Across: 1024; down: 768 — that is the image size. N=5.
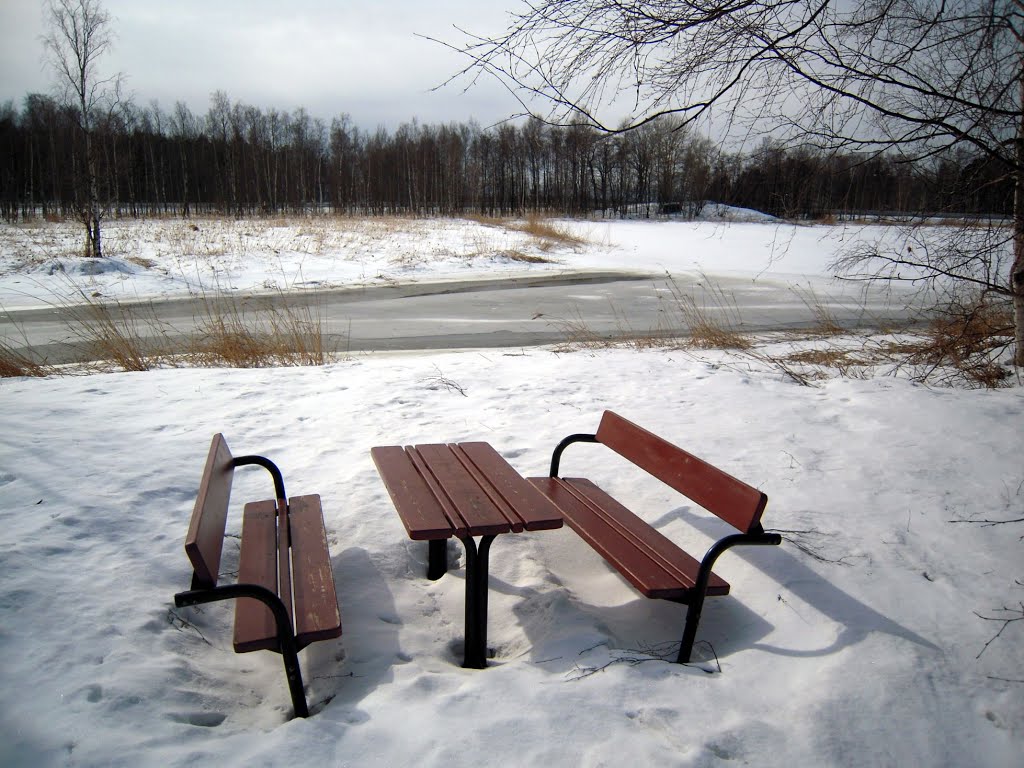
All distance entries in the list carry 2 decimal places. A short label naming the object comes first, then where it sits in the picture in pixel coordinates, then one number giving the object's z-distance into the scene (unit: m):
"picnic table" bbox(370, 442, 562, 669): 2.41
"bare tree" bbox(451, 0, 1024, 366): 3.21
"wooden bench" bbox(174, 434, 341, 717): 2.04
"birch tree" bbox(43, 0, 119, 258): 16.39
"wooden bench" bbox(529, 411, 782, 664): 2.45
